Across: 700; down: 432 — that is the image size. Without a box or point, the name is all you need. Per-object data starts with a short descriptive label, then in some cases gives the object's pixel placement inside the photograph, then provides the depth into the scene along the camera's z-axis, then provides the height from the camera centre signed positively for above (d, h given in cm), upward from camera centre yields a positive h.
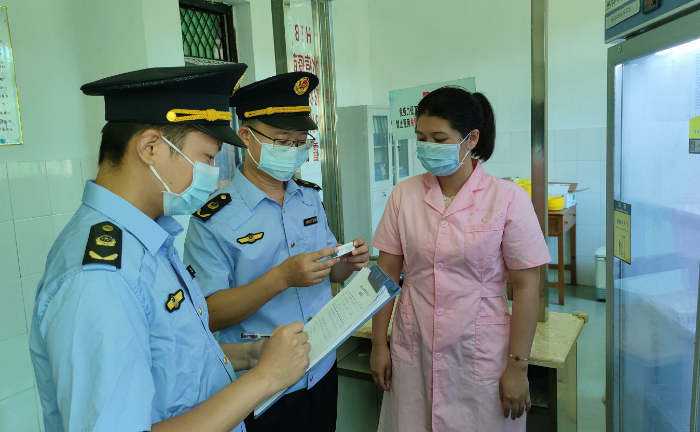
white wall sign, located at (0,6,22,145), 253 +44
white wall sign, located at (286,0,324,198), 238 +59
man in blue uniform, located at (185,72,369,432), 138 -27
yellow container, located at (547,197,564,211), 449 -55
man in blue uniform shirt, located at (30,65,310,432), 71 -20
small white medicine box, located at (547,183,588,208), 471 -47
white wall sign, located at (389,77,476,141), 223 +21
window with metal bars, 387 +111
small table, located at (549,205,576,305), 445 -78
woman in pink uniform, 147 -42
